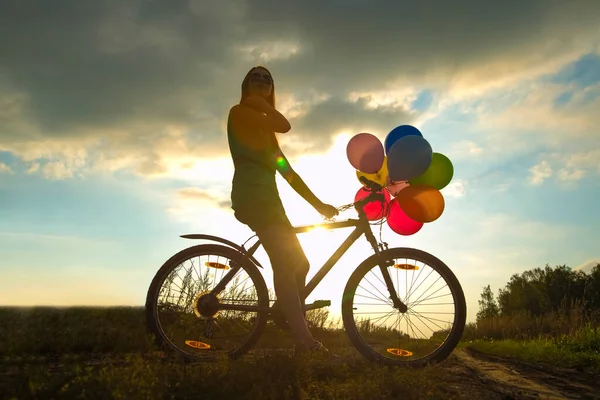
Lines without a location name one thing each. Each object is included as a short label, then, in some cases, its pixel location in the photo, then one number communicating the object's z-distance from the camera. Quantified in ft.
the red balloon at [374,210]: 18.20
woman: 15.53
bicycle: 16.39
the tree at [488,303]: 129.59
